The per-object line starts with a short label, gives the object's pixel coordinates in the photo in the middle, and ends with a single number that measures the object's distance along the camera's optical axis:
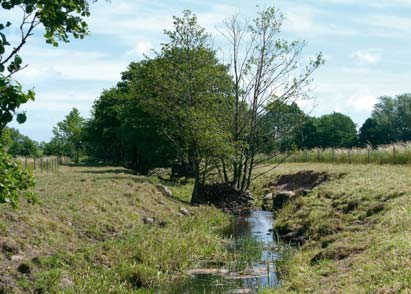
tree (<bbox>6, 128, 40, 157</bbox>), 84.25
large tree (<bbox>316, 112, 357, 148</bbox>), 95.00
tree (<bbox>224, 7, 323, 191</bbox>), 32.06
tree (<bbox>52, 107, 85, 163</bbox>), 73.92
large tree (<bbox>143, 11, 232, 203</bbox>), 29.98
